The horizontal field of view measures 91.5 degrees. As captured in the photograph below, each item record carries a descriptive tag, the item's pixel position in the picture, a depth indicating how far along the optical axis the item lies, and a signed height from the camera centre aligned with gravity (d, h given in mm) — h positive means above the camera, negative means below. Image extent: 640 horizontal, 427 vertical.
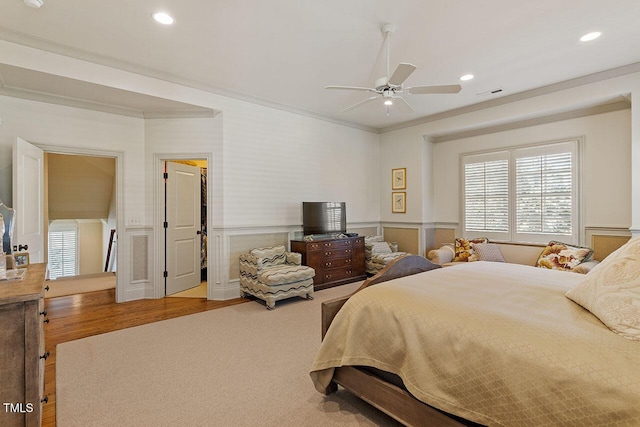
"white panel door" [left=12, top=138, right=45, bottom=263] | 3299 +188
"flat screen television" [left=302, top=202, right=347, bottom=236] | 5244 -97
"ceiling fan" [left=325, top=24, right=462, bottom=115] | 2965 +1254
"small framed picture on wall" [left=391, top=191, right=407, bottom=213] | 6332 +207
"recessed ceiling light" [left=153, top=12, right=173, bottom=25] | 2773 +1770
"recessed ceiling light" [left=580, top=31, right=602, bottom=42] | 3100 +1772
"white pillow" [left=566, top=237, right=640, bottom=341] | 1313 -387
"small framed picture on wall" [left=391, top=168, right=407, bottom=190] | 6312 +687
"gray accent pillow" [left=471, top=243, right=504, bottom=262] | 4828 -633
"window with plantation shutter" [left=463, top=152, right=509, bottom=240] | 5324 +294
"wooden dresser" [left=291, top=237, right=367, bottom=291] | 4973 -786
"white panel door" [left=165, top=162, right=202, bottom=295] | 4848 -230
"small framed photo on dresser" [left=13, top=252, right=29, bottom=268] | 2418 -362
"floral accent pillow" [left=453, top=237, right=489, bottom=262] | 4996 -622
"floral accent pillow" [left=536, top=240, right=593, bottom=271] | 3965 -584
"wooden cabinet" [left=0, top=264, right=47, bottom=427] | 1528 -724
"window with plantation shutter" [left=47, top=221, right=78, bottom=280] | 7199 -858
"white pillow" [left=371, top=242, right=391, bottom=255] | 5866 -690
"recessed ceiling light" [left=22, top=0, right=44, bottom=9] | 2518 +1719
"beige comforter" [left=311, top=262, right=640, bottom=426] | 1107 -605
